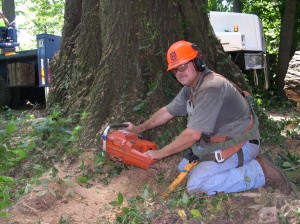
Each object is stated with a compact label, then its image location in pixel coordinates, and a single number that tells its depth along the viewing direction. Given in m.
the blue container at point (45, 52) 8.81
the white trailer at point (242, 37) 10.39
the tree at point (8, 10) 17.97
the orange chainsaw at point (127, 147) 3.91
